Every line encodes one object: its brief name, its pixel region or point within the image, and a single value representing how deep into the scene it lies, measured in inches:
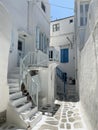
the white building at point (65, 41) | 447.2
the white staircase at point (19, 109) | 135.2
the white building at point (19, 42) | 135.3
